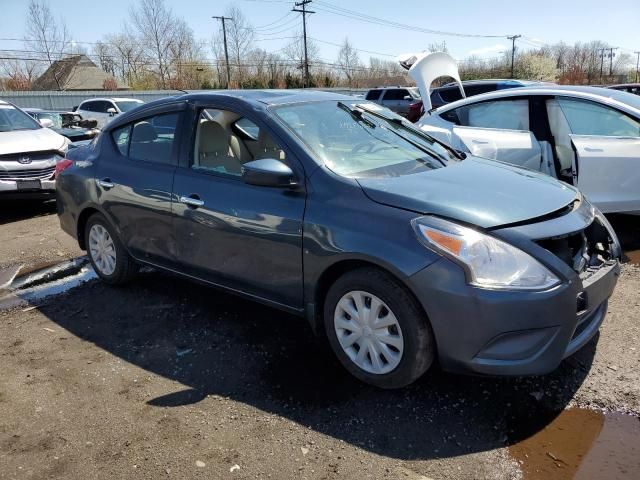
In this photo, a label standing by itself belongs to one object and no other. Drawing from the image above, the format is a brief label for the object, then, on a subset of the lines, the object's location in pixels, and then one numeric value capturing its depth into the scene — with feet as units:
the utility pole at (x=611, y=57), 295.69
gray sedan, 8.65
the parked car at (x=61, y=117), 48.26
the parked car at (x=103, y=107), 61.26
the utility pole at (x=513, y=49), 228.39
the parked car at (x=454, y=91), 39.65
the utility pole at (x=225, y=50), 175.07
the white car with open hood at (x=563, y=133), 17.39
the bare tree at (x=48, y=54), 159.54
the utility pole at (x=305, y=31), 161.25
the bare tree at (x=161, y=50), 179.01
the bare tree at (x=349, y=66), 219.20
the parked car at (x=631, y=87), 43.62
